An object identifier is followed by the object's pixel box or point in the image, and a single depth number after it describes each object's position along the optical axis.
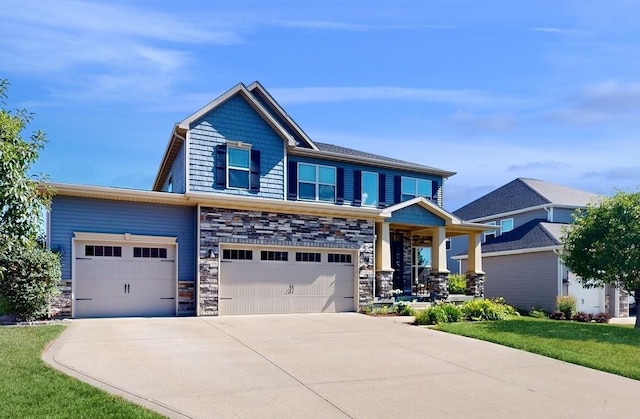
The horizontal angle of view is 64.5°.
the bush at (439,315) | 15.55
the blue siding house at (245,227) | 15.00
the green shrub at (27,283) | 13.05
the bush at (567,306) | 21.30
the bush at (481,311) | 16.59
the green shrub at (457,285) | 24.58
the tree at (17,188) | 6.70
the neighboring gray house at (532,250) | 23.27
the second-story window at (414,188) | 22.45
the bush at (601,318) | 21.36
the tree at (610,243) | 16.05
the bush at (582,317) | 20.91
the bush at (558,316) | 21.11
